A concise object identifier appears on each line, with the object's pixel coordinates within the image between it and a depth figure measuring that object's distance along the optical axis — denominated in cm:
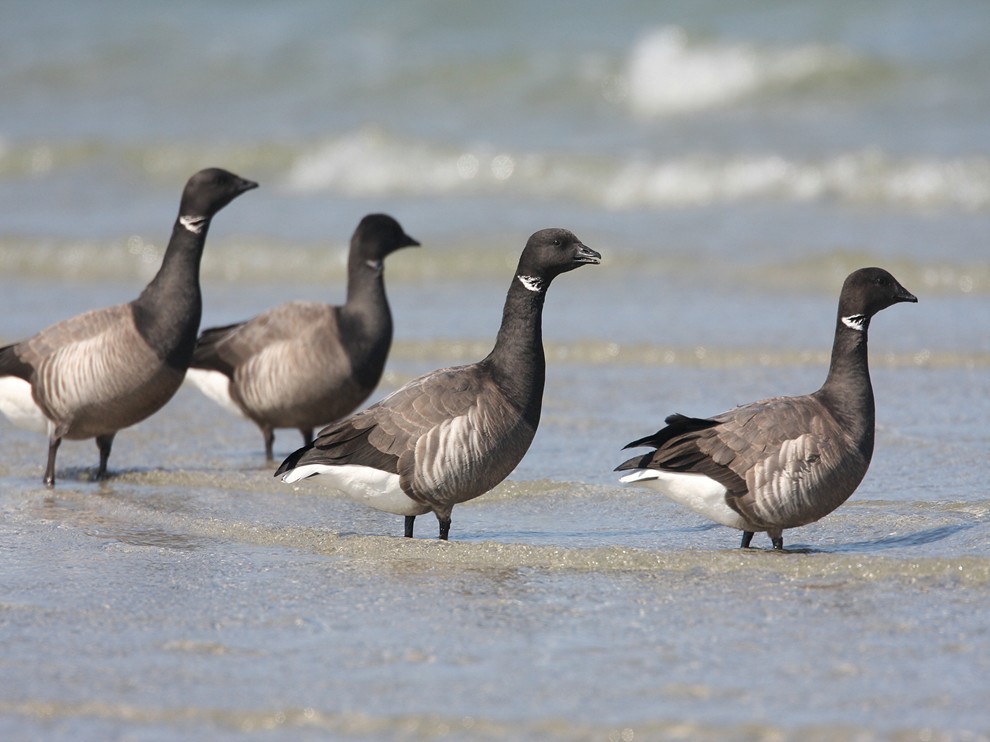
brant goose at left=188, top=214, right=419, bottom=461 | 1972
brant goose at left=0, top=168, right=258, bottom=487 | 1772
